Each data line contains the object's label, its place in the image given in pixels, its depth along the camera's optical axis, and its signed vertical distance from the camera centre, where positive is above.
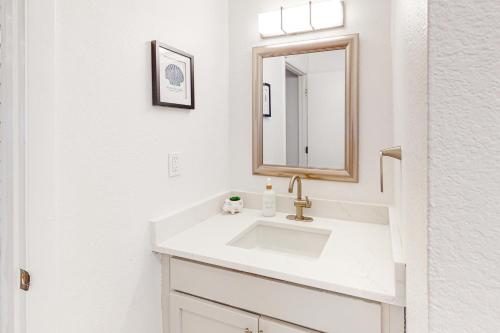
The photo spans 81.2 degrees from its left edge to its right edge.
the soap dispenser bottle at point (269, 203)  1.55 -0.22
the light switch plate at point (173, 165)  1.28 -0.01
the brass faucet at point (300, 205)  1.49 -0.22
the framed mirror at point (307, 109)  1.47 +0.29
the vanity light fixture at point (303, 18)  1.44 +0.74
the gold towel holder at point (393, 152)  0.94 +0.03
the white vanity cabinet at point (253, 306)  0.89 -0.49
